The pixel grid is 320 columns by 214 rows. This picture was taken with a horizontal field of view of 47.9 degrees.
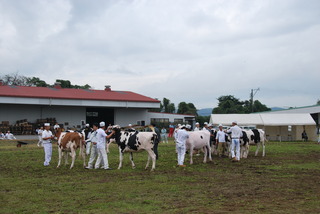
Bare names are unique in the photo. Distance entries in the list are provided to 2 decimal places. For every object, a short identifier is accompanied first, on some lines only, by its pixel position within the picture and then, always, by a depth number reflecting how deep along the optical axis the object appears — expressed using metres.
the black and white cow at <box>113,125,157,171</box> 14.73
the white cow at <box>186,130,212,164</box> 17.16
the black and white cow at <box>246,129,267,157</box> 20.93
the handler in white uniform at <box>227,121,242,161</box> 18.06
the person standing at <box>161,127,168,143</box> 35.72
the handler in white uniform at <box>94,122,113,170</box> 14.91
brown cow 15.64
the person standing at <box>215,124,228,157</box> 19.77
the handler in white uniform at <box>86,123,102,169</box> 15.12
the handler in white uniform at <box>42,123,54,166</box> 16.33
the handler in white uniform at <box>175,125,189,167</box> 15.97
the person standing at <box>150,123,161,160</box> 15.05
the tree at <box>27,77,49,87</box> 70.12
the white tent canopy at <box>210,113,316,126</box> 41.97
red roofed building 43.50
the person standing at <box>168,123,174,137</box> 46.47
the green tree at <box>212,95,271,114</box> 77.71
